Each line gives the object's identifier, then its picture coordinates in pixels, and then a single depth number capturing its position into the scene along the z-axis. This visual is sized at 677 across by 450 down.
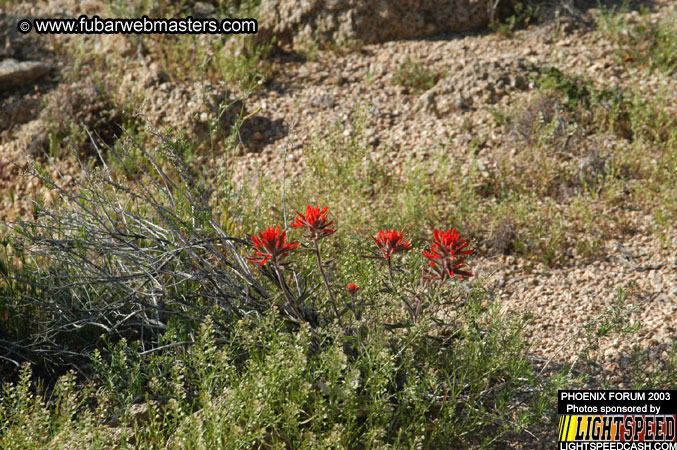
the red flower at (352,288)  5.21
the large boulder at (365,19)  12.16
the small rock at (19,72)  11.54
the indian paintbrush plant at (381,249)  4.97
